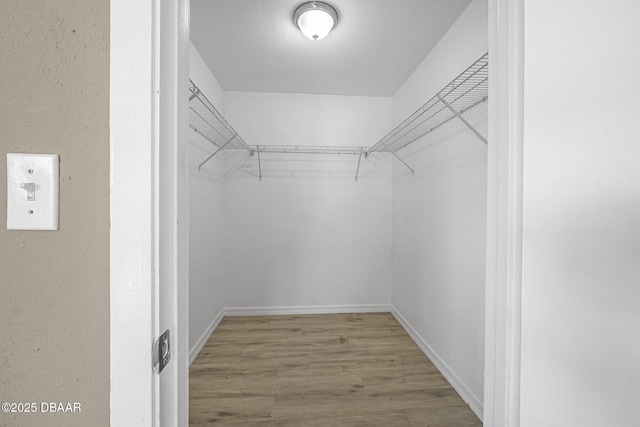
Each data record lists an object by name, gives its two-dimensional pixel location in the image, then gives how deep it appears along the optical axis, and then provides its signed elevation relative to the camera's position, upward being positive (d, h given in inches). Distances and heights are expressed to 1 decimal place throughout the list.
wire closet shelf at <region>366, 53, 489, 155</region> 53.9 +26.8
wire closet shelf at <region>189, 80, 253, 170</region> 70.5 +26.5
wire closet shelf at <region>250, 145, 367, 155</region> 101.4 +26.4
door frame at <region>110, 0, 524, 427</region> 15.4 +0.6
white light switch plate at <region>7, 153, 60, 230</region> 15.1 +1.3
